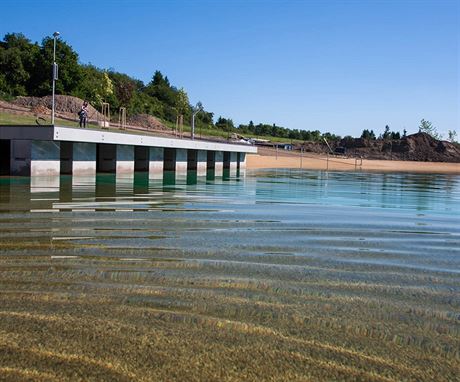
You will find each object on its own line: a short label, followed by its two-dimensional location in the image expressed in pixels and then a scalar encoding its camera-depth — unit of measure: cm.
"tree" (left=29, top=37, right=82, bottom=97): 7056
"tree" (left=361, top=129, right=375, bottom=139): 13786
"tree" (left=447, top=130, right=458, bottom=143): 14725
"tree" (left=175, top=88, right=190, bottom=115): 9138
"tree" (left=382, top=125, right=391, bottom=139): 13777
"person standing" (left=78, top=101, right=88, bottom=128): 3045
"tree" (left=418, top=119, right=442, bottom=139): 14456
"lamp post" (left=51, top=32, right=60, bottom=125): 2675
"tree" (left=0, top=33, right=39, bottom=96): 6944
